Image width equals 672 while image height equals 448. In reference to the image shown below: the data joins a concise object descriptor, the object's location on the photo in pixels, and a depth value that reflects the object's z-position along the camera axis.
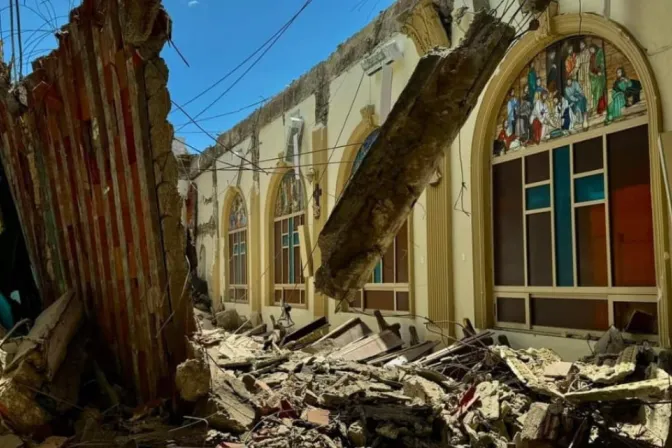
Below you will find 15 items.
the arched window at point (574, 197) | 5.54
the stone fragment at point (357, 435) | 3.96
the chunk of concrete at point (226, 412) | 4.03
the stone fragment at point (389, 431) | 4.00
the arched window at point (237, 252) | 15.86
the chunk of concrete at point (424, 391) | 4.71
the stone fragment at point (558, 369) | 4.84
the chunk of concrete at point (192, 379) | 4.03
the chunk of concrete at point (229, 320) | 14.48
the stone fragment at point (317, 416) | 4.21
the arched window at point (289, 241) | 12.50
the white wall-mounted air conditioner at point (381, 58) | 8.88
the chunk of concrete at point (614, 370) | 4.24
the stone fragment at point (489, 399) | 4.28
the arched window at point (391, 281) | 9.02
